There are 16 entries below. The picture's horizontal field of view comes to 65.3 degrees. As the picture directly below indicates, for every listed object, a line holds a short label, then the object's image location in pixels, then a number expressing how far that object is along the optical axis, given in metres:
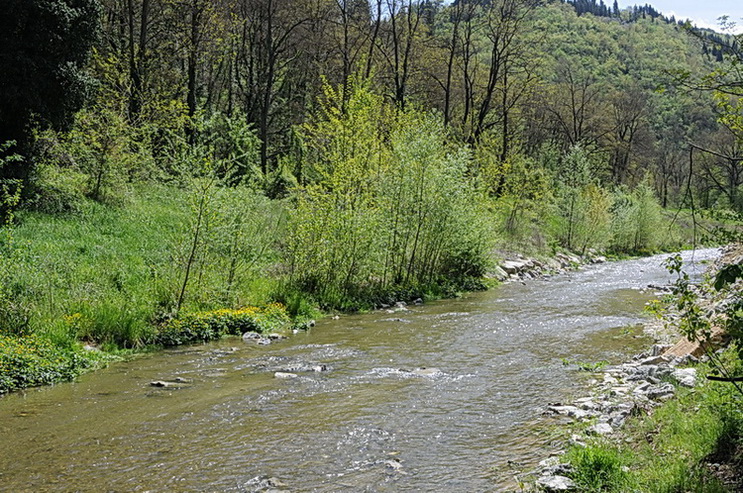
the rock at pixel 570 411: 7.53
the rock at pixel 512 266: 26.52
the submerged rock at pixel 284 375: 10.05
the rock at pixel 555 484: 5.24
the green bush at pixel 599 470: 5.15
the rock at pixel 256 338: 12.96
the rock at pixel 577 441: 6.29
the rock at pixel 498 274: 24.70
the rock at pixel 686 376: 7.67
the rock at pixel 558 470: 5.58
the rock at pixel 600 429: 6.64
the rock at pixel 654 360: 9.63
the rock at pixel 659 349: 10.66
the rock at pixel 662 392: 7.48
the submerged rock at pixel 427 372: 10.24
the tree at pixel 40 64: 16.91
